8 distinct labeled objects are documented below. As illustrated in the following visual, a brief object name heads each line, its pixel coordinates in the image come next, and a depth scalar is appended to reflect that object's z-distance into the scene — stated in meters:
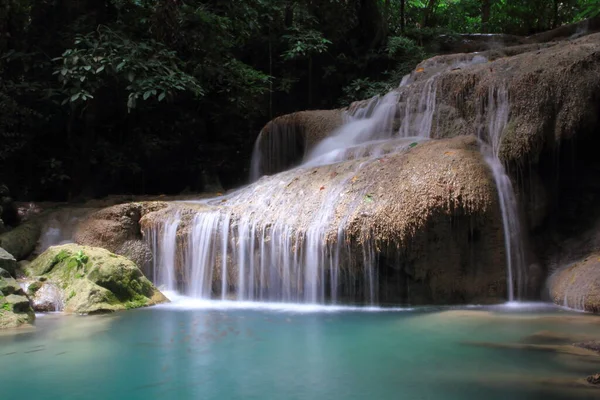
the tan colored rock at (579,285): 5.42
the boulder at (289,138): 9.76
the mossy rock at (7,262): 5.89
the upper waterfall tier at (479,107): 6.42
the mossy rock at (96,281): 5.72
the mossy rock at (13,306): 4.97
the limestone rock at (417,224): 5.73
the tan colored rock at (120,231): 7.39
